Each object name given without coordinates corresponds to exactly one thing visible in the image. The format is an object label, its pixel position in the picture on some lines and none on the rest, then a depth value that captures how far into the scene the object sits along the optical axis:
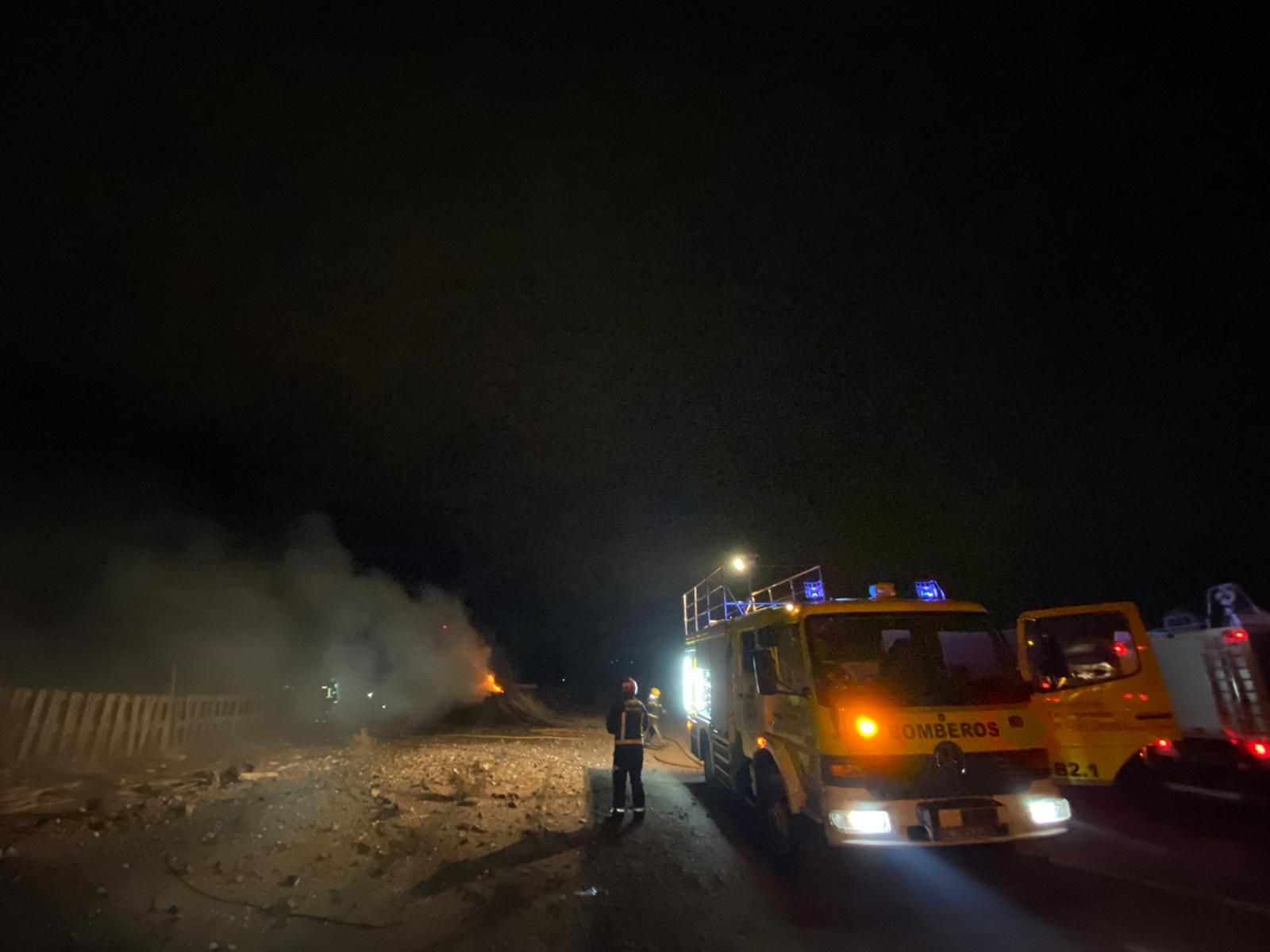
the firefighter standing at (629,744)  8.10
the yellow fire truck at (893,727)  5.46
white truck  8.16
